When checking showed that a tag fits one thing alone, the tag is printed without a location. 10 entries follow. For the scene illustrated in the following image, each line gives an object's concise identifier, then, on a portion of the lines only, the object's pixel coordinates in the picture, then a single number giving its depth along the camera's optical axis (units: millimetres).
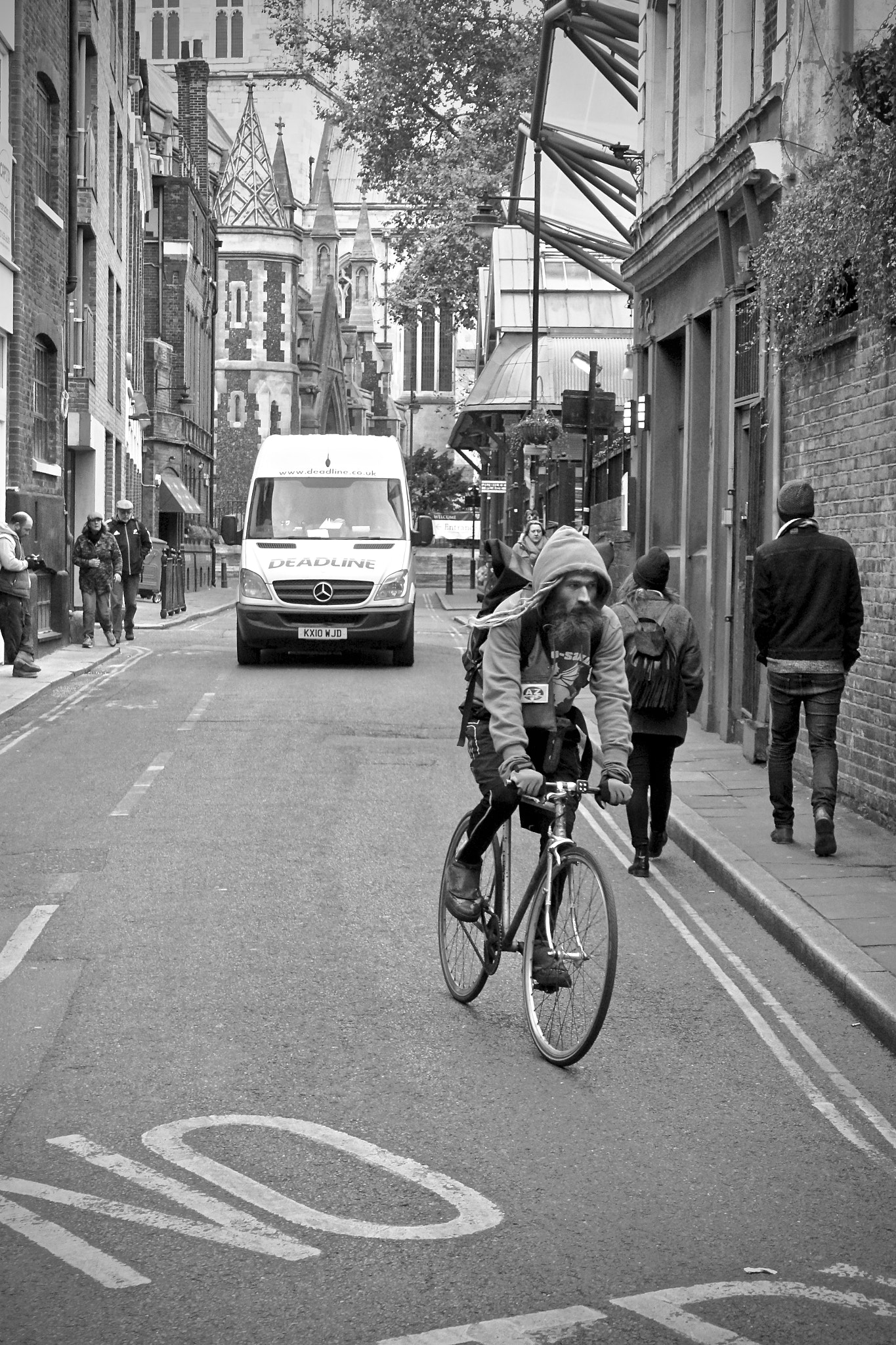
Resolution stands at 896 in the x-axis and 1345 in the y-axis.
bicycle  5441
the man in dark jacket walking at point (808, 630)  9203
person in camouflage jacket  23391
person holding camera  18328
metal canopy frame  23750
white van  20422
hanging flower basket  31250
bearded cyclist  5594
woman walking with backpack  9070
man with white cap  24375
